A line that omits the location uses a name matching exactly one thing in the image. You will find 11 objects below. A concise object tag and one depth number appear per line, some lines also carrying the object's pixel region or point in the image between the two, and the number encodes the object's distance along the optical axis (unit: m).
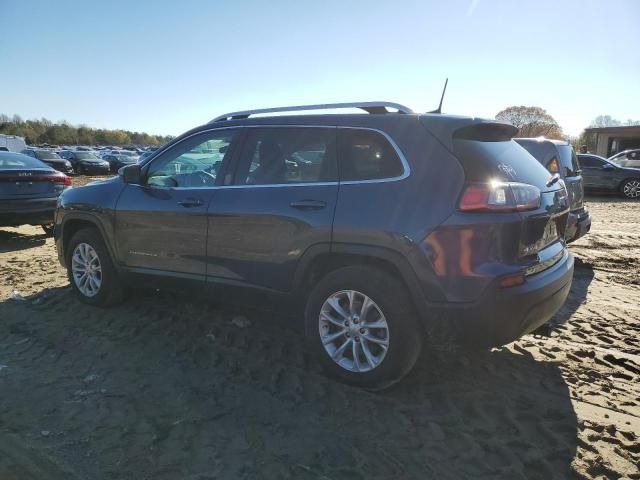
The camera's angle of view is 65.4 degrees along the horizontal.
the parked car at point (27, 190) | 7.79
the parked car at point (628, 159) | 19.74
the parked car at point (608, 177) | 16.61
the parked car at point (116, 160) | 37.22
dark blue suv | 2.89
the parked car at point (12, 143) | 32.05
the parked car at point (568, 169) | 6.48
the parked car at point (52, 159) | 24.17
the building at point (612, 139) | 37.32
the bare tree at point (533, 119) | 64.18
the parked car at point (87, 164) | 32.88
